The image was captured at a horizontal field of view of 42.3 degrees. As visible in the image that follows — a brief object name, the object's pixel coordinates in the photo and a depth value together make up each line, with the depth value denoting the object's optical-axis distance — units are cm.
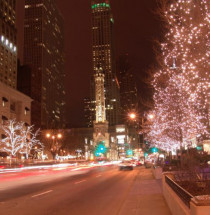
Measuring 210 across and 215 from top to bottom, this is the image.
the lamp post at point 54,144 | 7581
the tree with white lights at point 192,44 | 1212
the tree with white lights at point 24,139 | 6163
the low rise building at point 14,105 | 6241
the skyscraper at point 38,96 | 14304
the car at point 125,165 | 4141
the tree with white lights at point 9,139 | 5592
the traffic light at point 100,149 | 11308
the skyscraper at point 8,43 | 10888
